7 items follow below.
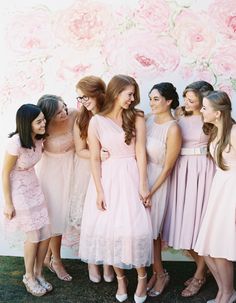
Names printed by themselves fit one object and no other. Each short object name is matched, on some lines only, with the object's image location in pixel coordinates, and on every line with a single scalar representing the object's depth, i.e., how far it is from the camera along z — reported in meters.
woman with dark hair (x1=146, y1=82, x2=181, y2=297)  3.17
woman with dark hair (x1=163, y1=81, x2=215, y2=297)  3.19
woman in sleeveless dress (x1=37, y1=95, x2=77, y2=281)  3.38
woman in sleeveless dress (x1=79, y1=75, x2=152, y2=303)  3.01
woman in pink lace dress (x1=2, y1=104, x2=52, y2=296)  3.04
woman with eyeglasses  3.30
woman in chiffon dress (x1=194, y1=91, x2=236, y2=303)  2.87
